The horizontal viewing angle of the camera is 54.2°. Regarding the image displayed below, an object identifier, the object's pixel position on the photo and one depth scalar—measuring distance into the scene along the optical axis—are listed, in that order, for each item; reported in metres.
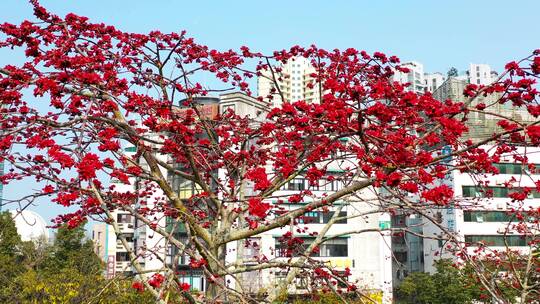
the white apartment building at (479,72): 108.66
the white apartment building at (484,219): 36.56
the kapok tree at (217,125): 5.10
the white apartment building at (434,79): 129.88
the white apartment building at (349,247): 34.47
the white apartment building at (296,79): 138.29
